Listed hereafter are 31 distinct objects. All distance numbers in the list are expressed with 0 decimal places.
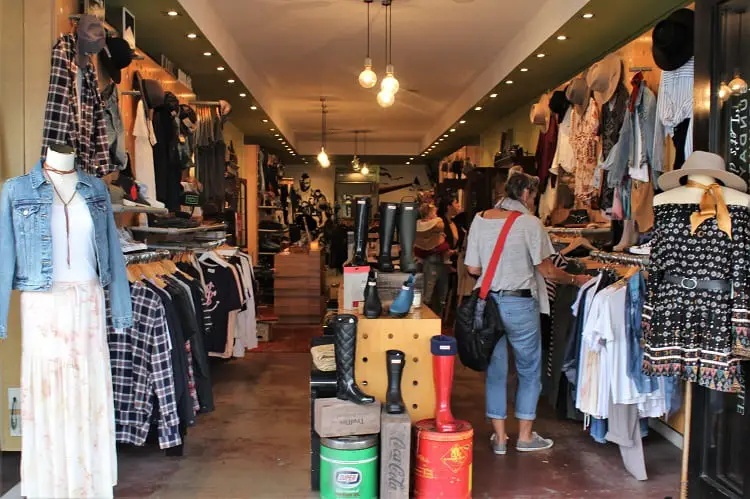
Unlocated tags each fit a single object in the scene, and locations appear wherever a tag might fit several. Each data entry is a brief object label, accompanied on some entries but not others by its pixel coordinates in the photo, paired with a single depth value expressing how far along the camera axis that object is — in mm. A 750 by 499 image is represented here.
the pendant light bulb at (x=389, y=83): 5789
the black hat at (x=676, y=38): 3893
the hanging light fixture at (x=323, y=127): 11189
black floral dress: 2809
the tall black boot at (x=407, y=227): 3930
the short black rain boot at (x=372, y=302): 3453
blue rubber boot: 3453
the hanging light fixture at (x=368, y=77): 5652
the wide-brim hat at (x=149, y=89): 5184
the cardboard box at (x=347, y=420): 3135
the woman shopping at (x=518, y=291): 3910
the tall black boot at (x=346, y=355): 3215
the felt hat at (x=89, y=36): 3801
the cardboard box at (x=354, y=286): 3795
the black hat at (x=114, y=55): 4324
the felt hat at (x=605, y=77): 4895
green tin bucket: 3096
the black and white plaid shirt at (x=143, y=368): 3594
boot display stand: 3428
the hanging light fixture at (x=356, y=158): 14973
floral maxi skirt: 2809
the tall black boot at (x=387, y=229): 3922
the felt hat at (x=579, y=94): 5438
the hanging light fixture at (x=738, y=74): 2934
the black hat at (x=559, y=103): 6098
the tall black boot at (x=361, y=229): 3961
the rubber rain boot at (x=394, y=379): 3232
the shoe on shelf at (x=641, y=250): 3674
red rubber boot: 3227
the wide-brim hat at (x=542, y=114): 6516
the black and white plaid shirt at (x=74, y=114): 3590
